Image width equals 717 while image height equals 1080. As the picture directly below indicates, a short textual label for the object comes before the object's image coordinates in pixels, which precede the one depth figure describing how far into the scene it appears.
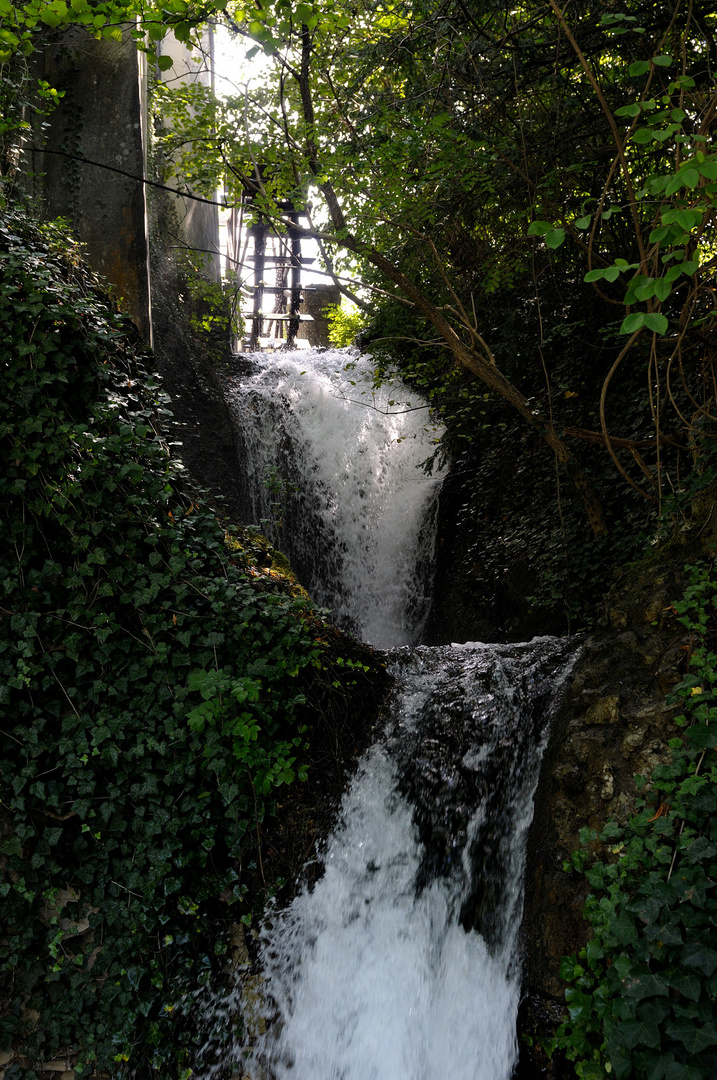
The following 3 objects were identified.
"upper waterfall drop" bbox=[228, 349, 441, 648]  8.30
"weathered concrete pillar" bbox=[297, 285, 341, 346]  16.72
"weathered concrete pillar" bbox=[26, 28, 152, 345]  6.11
